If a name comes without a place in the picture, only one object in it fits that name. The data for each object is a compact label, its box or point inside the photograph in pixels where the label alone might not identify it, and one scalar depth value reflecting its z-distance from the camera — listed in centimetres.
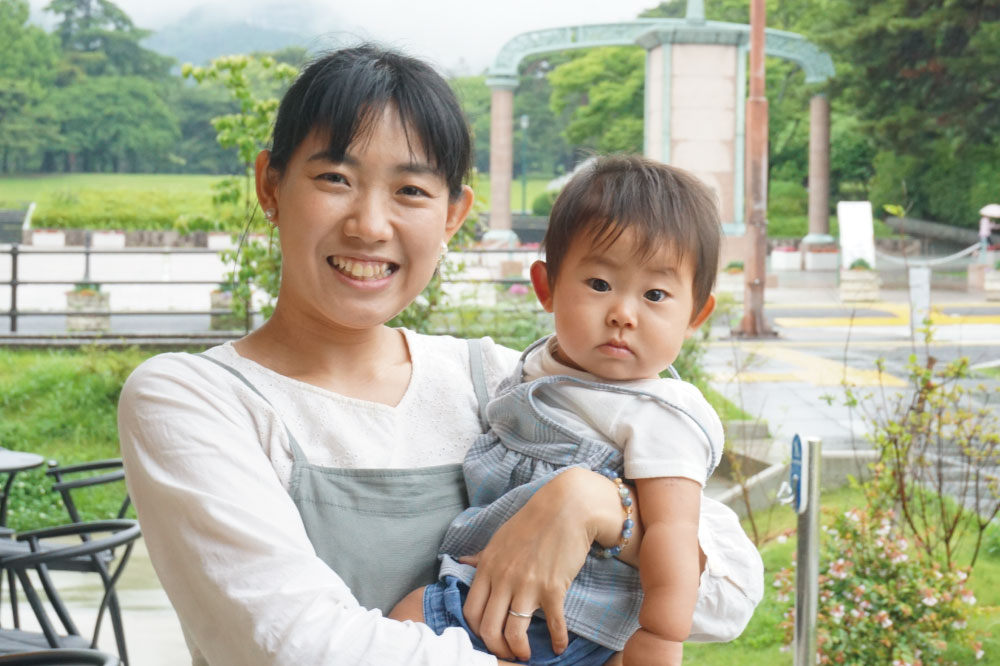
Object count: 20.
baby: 101
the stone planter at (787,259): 2141
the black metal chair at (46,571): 216
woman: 88
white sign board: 1712
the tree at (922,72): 1512
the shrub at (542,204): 3403
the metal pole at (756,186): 942
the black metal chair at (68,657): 142
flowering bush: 288
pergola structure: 1429
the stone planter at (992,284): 1554
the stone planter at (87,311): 1011
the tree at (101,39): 2519
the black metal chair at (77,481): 289
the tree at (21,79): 2150
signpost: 210
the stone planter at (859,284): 1560
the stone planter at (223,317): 901
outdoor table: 309
